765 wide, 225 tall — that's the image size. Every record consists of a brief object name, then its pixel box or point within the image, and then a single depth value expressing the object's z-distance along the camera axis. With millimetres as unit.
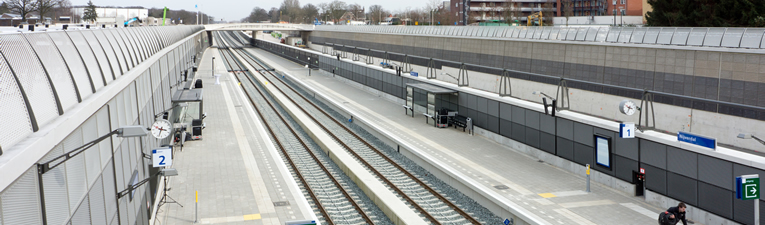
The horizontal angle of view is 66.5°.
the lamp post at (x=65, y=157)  6180
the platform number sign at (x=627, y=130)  16375
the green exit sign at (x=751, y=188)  10969
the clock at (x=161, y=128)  15039
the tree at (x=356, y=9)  166675
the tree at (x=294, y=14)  182762
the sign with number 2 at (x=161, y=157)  13859
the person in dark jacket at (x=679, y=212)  13594
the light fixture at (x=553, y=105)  19786
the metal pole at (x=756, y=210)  10833
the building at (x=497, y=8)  98325
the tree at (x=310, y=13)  175125
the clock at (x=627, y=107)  17125
